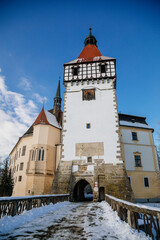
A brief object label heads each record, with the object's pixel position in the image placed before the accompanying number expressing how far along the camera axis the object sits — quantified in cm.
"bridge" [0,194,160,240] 410
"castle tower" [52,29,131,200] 1554
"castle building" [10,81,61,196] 2244
